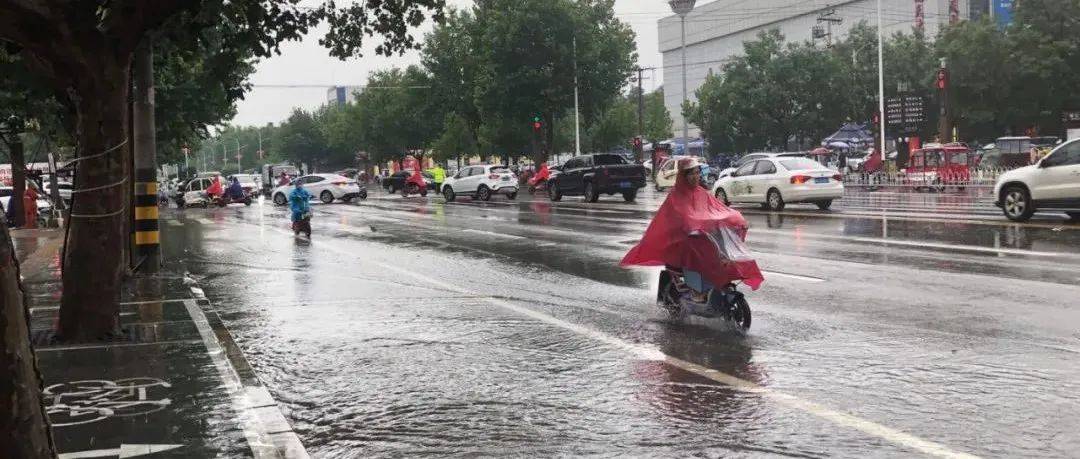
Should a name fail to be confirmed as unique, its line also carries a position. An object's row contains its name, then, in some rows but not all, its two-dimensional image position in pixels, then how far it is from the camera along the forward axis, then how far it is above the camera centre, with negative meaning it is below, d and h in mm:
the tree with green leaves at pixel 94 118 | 8492 +675
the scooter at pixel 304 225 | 22594 -821
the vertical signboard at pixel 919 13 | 92750 +14445
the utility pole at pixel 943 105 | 42062 +2832
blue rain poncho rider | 22547 -349
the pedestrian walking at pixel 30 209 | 32531 -429
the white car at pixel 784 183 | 25750 -226
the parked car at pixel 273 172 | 82750 +1380
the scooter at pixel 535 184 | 50562 -137
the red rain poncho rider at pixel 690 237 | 8852 -542
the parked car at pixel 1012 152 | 43312 +773
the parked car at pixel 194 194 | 49625 -143
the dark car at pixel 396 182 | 62141 +161
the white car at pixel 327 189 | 45844 -90
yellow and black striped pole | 14930 +319
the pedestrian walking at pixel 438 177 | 60991 +427
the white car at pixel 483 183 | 43656 -2
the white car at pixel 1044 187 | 18406 -358
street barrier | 36812 -376
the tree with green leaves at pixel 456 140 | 73412 +3183
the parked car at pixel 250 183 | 53181 +346
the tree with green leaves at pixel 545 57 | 54031 +6675
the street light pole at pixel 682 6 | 61891 +10386
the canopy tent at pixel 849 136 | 56781 +2015
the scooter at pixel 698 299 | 8852 -1088
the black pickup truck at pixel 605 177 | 36188 +96
